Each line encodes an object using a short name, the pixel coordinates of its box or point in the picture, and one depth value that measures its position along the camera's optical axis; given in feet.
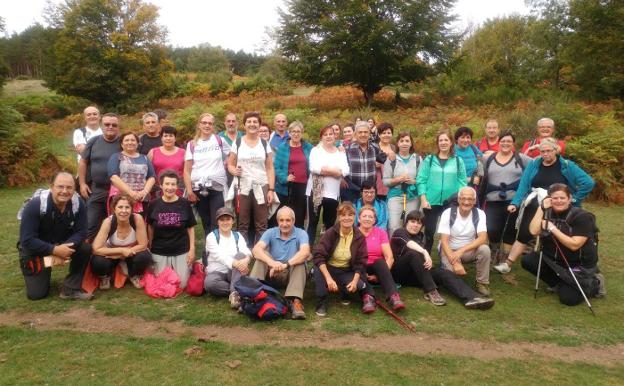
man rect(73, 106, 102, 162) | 20.54
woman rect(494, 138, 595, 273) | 18.85
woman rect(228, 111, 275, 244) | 19.53
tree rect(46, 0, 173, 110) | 90.33
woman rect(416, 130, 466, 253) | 19.88
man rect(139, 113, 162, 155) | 20.39
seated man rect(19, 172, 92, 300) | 16.05
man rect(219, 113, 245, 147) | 21.09
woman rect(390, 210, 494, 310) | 16.90
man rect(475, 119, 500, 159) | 22.17
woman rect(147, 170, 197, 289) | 17.70
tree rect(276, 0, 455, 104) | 69.21
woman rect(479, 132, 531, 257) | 20.35
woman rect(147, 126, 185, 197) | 19.70
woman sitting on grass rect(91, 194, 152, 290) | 17.13
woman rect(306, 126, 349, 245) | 20.11
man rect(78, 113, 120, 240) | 18.80
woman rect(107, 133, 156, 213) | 18.25
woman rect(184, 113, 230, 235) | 19.75
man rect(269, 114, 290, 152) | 23.73
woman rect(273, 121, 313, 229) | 20.94
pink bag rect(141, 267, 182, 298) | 16.97
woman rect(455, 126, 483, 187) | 20.71
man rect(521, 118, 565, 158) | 20.40
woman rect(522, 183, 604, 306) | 17.13
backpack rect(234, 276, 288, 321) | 14.94
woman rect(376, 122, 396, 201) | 20.80
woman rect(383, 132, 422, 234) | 20.49
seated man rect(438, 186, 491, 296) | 17.99
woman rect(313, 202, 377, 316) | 16.31
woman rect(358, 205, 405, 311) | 16.99
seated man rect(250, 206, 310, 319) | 16.08
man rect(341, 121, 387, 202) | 20.39
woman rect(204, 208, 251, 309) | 16.76
